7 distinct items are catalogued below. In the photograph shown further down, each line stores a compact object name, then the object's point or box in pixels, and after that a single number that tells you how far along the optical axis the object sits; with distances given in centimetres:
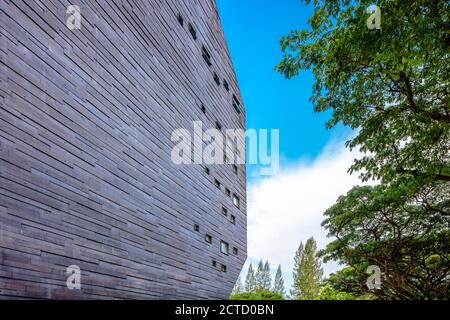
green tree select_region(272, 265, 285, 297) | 5972
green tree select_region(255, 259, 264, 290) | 5979
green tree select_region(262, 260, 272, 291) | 6006
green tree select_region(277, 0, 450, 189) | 664
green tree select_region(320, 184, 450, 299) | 1375
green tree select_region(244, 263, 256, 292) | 5944
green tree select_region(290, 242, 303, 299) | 4703
